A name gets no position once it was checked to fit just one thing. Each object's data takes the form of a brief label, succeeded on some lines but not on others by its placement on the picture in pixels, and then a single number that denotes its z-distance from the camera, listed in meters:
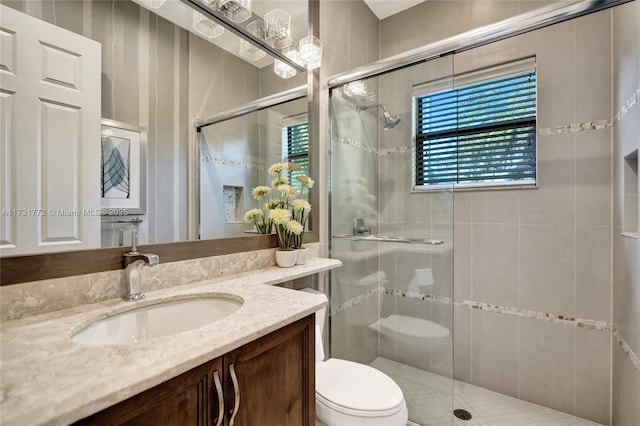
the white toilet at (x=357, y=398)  1.12
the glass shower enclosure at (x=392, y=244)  1.78
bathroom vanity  0.45
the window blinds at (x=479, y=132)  1.89
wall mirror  0.84
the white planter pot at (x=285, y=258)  1.43
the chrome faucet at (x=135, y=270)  0.90
